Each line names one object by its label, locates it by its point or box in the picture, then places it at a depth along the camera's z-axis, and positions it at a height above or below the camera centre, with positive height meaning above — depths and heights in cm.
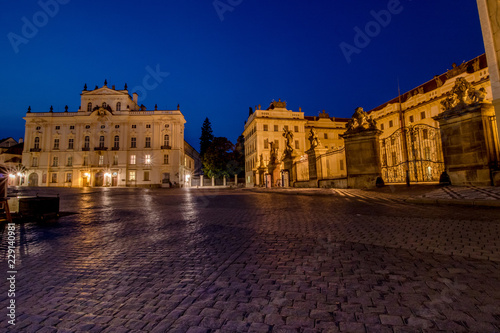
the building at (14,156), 5353 +1007
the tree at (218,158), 5722 +683
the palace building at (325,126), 1841 +1132
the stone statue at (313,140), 1806 +321
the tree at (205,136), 7471 +1603
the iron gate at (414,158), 1236 +121
